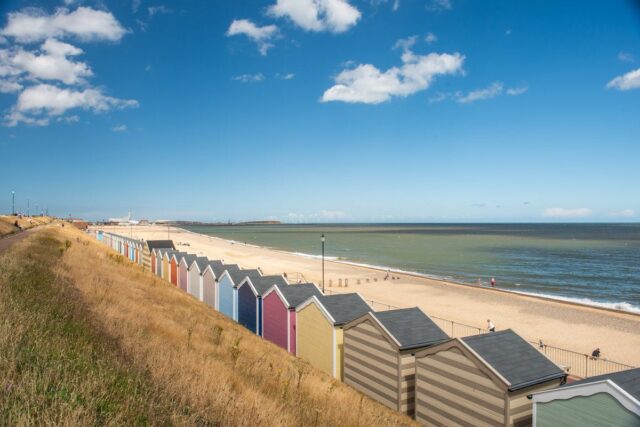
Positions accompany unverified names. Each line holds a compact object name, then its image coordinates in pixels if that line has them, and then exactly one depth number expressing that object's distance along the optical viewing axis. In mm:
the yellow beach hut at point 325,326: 14828
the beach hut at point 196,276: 27547
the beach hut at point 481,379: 9555
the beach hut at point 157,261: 36562
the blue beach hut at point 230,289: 22234
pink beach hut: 17391
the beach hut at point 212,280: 24797
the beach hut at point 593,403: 7520
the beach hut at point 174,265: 32250
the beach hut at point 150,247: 39406
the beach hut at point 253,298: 19938
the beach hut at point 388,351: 12203
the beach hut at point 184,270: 29875
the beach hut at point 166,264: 33969
